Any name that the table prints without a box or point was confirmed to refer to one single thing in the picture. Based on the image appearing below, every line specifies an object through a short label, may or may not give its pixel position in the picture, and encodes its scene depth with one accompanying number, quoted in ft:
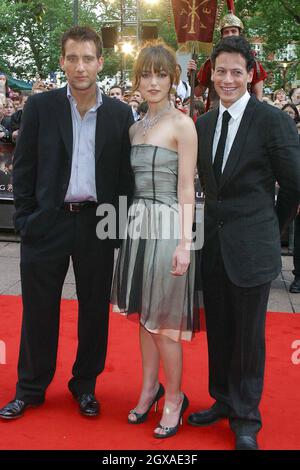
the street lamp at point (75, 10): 60.61
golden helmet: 19.38
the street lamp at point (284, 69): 128.26
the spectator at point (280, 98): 41.90
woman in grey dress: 9.65
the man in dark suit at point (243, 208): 9.46
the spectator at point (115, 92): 36.27
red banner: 21.49
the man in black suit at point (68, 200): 10.44
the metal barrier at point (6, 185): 25.57
